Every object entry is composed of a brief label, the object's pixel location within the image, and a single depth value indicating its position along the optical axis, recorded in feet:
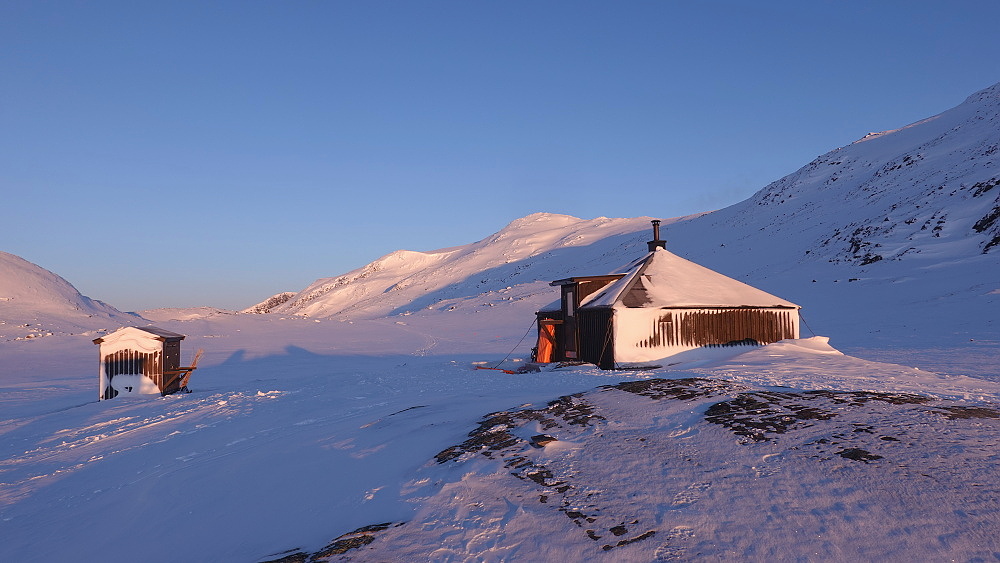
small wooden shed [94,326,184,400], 68.39
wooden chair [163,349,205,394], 70.23
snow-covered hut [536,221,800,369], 73.92
